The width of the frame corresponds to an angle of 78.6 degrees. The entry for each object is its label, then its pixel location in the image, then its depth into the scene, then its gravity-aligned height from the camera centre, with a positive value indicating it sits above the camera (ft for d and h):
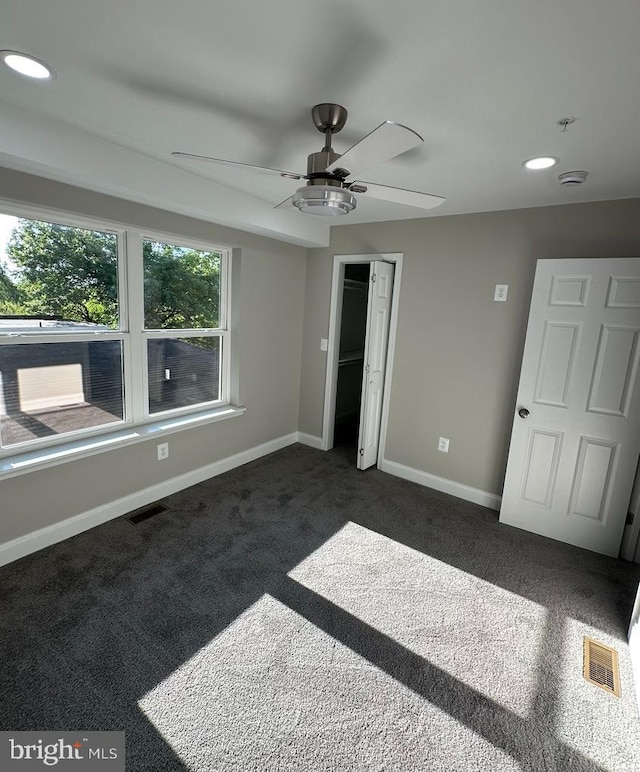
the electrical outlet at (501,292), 9.70 +0.82
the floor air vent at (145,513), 9.03 -4.91
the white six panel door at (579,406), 8.11 -1.65
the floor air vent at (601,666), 5.63 -4.97
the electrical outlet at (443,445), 11.06 -3.43
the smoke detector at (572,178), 6.94 +2.69
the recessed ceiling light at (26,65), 4.52 +2.72
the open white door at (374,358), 11.12 -1.19
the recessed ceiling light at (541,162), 6.45 +2.75
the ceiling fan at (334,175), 4.61 +1.82
